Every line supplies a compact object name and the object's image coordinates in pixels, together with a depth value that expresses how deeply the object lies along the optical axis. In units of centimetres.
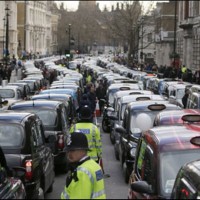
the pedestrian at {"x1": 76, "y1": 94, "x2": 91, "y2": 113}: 1816
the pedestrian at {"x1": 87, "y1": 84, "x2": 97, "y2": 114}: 2443
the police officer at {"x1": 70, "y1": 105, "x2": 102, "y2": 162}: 1095
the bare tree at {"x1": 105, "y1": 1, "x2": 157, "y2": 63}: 9019
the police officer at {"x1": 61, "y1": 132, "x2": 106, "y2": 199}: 635
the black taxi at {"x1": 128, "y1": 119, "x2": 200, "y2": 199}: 816
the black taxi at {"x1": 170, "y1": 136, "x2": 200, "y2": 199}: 656
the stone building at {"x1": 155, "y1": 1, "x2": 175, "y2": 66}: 9300
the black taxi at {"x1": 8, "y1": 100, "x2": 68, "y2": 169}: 1455
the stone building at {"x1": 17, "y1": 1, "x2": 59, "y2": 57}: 15325
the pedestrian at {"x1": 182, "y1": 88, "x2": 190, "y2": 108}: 2323
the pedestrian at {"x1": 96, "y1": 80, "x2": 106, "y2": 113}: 3067
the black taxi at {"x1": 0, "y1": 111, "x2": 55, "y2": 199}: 1044
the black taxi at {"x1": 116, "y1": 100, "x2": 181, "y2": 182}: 1412
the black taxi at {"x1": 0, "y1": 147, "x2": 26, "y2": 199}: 784
